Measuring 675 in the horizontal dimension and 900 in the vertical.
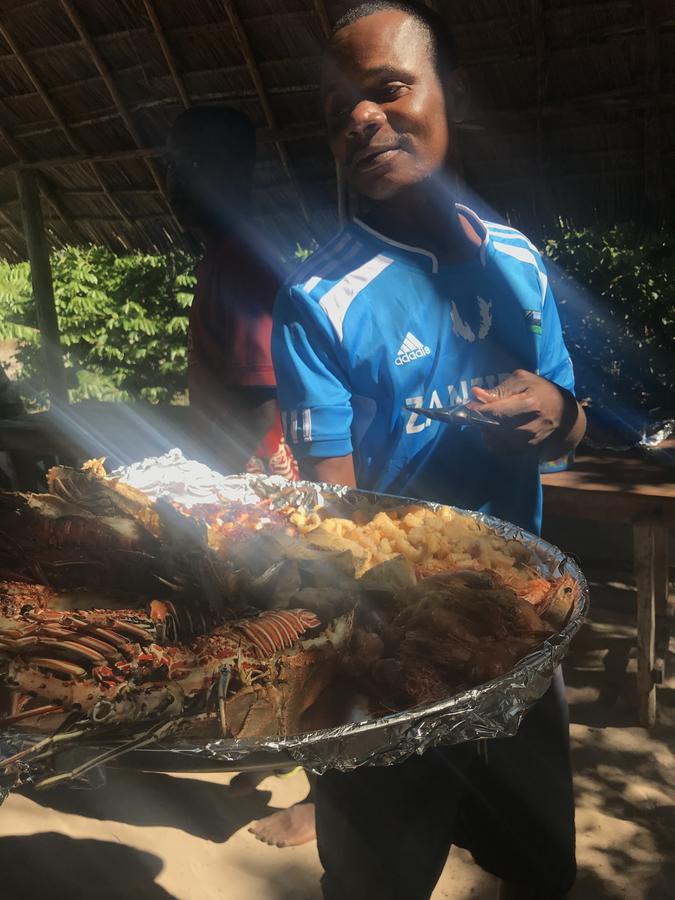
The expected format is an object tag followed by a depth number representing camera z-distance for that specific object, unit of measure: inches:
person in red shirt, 119.7
